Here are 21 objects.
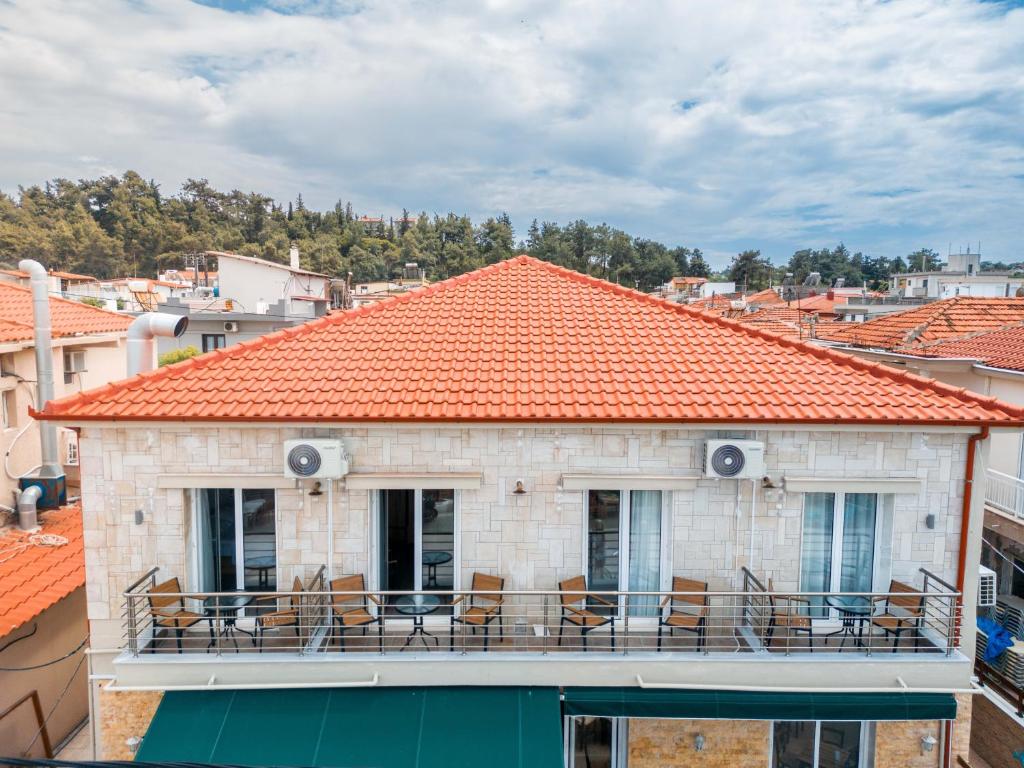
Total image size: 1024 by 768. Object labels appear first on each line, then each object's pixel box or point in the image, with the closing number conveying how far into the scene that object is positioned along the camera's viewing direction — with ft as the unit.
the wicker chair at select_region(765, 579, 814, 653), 32.63
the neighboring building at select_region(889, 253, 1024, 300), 180.14
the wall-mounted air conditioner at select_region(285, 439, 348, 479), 32.32
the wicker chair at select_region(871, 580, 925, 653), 33.78
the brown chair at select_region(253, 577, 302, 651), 31.81
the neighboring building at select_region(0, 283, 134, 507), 58.39
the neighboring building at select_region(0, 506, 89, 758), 41.29
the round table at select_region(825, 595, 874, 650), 33.47
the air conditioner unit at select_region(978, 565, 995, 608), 36.47
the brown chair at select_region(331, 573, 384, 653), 32.78
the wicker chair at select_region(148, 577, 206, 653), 32.04
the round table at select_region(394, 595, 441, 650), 33.42
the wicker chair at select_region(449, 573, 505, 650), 33.12
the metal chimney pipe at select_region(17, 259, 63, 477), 55.98
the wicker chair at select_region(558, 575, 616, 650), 32.81
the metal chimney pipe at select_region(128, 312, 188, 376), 42.39
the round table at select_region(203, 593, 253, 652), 33.60
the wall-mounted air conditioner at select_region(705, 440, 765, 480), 33.12
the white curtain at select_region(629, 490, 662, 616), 35.55
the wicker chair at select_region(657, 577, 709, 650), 33.50
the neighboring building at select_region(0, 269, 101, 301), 120.87
